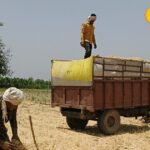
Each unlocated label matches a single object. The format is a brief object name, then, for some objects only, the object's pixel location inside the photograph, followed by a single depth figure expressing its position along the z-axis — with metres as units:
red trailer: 8.22
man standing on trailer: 8.90
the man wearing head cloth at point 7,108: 3.91
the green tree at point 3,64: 29.07
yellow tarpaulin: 8.13
